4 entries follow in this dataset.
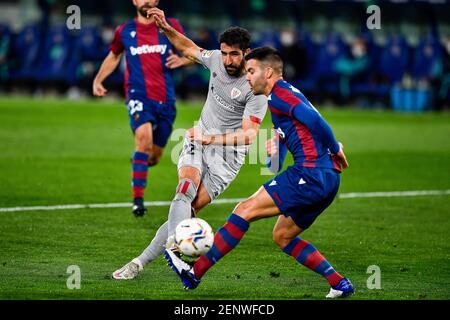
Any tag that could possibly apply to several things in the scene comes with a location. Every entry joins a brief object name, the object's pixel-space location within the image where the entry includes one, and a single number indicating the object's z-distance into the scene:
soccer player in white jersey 18.97
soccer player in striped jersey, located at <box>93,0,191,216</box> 27.00
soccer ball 17.37
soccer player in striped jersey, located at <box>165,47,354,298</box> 17.06
